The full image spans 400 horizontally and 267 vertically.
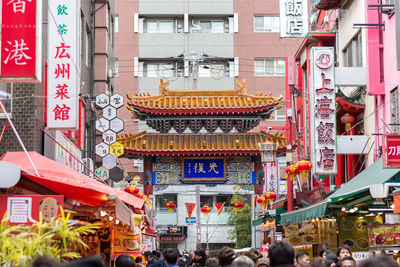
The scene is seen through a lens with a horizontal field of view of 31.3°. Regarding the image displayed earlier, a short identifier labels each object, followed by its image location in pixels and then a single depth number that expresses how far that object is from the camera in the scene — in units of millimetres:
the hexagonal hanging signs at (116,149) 25573
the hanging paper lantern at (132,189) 24322
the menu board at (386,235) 13547
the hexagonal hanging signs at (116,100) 24609
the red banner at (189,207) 38475
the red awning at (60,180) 10312
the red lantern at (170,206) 34438
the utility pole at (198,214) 32144
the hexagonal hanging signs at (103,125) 25247
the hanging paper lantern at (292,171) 22875
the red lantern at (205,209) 37406
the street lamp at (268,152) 27234
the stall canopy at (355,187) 15195
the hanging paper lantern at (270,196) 29391
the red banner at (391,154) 14672
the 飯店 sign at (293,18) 26469
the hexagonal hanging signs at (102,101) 24719
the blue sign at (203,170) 29531
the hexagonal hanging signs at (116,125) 25172
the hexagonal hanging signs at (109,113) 24891
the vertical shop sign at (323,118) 21031
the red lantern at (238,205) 34475
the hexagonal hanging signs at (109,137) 25219
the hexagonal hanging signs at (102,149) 24953
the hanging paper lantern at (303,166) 22156
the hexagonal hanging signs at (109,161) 24750
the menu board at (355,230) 20141
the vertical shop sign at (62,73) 16203
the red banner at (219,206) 38250
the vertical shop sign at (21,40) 12297
